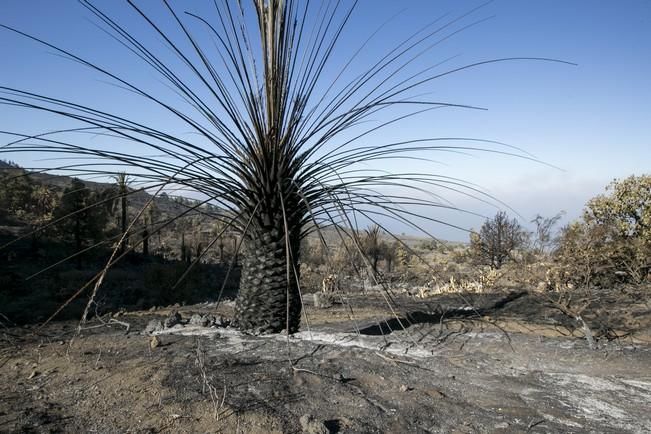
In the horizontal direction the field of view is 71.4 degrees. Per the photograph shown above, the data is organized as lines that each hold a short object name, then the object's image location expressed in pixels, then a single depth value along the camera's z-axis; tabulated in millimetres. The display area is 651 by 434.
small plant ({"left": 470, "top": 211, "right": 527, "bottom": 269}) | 16094
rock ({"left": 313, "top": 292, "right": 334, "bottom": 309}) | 10086
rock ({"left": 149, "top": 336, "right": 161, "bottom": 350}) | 2980
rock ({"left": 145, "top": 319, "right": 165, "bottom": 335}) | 3748
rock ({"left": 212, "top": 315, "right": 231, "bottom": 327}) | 3875
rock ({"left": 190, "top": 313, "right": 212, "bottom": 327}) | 3844
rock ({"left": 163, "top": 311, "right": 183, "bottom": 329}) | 3859
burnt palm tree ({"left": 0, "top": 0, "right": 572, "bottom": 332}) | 2727
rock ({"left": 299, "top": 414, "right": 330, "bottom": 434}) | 1865
